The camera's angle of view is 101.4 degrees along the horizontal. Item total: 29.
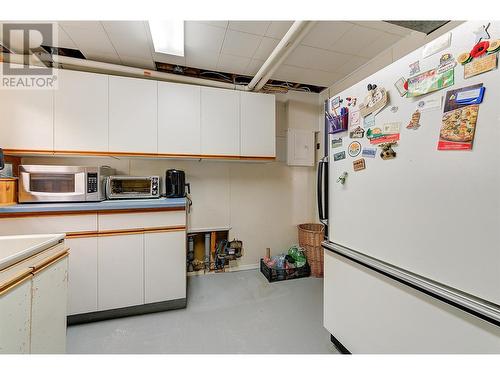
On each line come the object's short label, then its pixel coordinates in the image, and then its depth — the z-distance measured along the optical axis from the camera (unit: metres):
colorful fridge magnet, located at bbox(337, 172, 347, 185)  1.35
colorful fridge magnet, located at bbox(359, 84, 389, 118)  1.09
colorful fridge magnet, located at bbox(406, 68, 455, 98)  0.82
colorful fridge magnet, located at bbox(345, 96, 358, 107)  1.29
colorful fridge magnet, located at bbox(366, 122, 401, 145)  1.03
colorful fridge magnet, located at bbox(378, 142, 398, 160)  1.04
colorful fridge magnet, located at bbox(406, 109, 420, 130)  0.93
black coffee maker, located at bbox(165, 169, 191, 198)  2.21
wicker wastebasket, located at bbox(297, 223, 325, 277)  2.63
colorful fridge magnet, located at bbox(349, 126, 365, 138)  1.23
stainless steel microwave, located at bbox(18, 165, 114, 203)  1.72
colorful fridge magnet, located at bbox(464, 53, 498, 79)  0.70
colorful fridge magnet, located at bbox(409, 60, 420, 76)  0.94
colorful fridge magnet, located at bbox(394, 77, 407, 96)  1.00
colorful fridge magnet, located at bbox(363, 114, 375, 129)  1.16
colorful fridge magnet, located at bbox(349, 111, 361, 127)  1.26
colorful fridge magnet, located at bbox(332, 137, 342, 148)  1.40
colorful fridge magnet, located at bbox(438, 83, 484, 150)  0.75
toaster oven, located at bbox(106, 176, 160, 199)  2.03
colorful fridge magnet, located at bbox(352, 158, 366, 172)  1.21
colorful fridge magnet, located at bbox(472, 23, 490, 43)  0.73
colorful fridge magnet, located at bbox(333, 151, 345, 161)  1.38
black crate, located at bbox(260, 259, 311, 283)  2.49
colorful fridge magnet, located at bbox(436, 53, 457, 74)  0.81
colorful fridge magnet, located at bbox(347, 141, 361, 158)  1.25
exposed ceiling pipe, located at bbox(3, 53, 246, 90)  1.92
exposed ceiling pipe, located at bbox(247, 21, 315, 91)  1.51
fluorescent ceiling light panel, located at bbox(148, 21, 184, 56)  1.64
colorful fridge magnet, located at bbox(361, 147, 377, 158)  1.15
